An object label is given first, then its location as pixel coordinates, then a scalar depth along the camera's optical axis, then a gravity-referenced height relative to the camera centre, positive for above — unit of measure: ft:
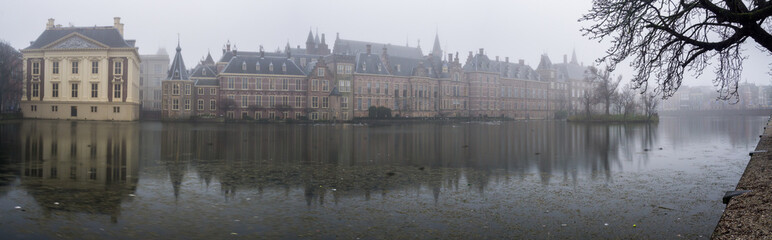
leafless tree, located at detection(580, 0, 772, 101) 39.13 +7.97
